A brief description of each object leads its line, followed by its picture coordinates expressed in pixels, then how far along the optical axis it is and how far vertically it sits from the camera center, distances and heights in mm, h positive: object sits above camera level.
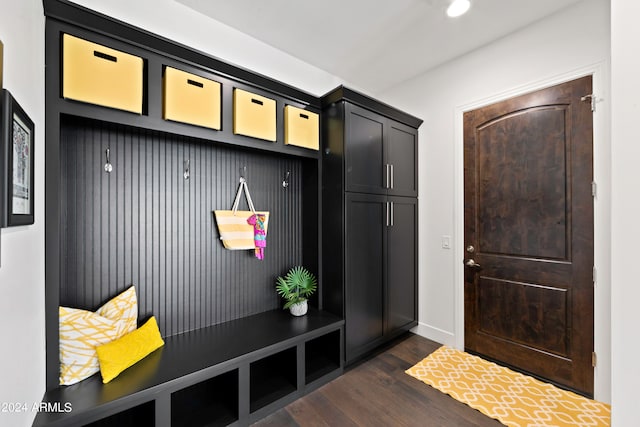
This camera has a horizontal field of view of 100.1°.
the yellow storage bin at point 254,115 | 1790 +682
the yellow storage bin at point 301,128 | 2053 +680
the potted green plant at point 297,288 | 2154 -624
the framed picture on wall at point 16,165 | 743 +153
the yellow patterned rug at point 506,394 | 1646 -1260
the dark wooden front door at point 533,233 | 1865 -156
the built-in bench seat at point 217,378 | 1226 -858
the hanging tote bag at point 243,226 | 1954 -99
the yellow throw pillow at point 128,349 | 1323 -727
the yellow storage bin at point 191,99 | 1527 +683
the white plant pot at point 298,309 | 2139 -765
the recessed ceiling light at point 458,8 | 1877 +1475
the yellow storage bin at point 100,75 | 1267 +687
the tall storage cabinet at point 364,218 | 2135 -39
